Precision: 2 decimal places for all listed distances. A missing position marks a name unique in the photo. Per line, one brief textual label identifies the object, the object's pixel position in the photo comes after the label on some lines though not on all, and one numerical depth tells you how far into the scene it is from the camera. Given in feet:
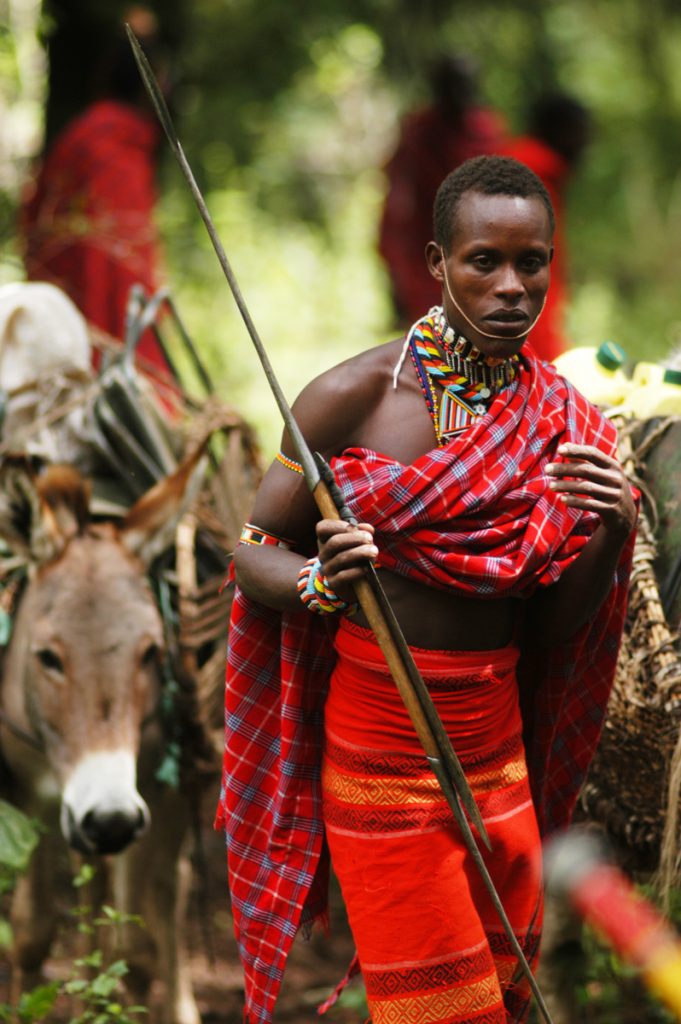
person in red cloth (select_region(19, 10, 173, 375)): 44.55
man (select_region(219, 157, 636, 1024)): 16.10
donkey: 22.33
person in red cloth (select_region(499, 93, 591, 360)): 51.60
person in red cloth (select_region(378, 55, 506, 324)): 54.29
